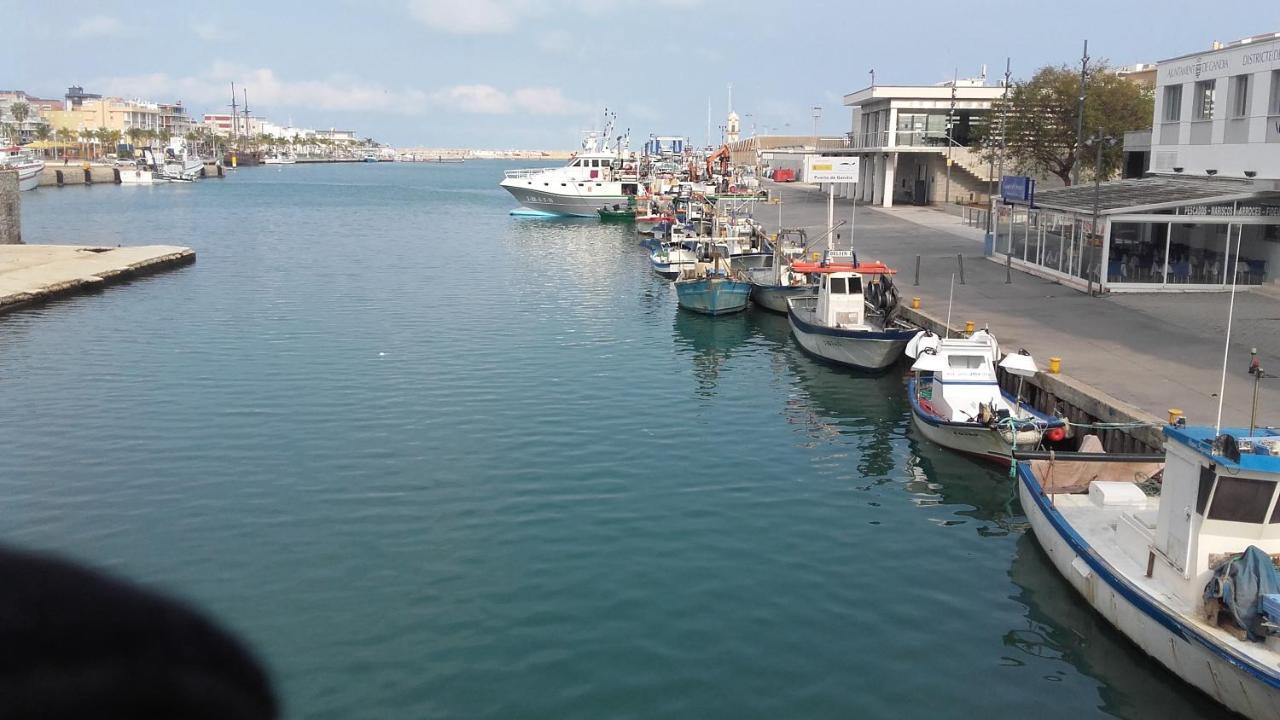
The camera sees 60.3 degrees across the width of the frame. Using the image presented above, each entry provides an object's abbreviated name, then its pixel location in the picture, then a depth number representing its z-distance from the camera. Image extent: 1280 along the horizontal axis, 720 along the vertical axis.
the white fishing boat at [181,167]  171.62
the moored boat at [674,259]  54.14
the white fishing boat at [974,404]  22.48
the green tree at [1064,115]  63.50
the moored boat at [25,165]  130.12
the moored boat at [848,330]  32.12
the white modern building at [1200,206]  34.69
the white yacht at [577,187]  100.06
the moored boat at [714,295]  42.81
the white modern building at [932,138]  79.88
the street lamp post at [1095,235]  35.05
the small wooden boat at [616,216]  96.50
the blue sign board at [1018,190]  42.47
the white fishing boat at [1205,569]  12.75
